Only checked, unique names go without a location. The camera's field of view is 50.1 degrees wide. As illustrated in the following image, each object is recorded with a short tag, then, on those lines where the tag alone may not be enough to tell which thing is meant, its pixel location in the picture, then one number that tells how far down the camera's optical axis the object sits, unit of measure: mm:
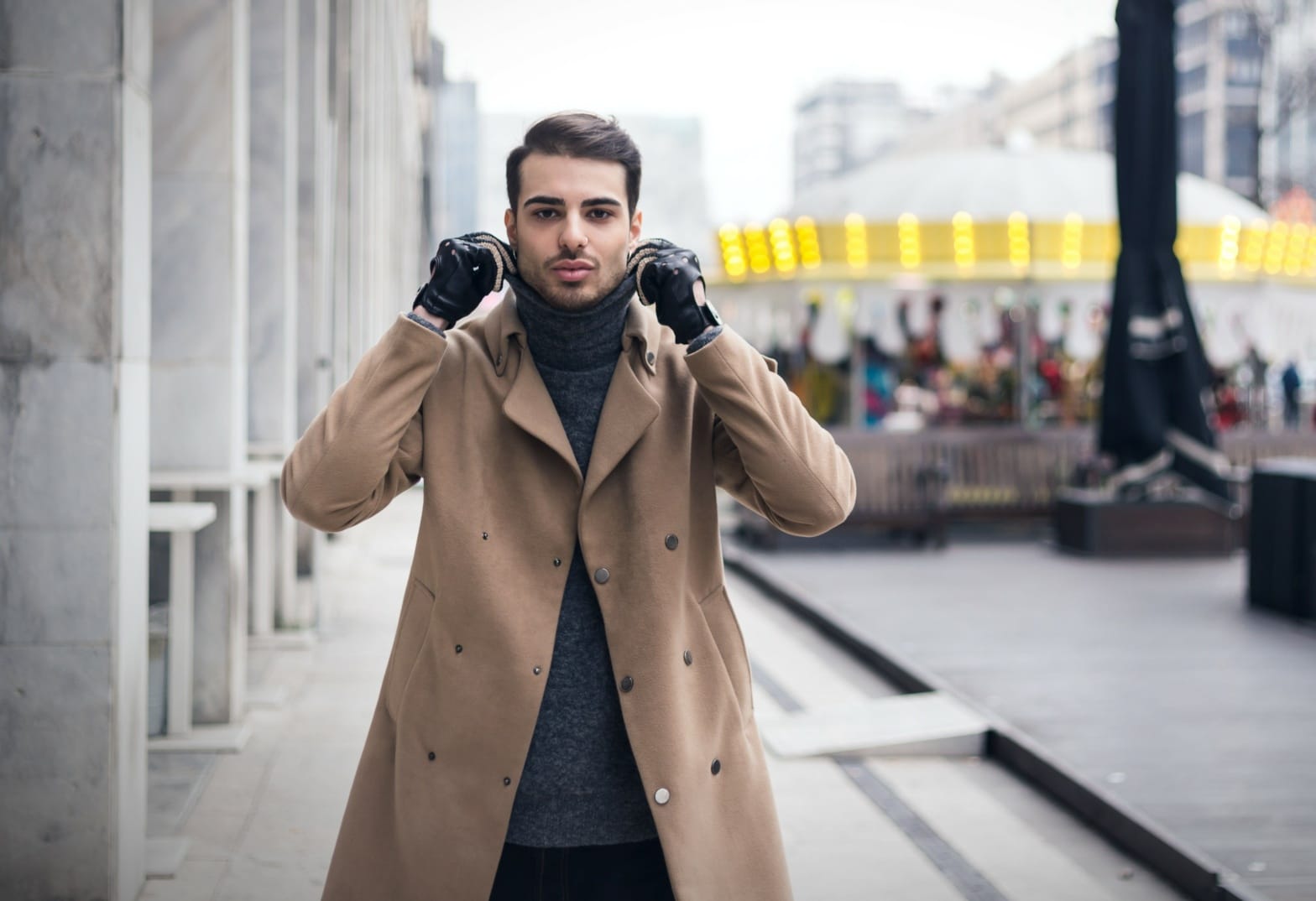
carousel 17047
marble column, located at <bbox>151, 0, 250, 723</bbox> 6379
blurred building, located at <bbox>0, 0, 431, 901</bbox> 3971
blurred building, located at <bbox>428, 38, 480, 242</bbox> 63156
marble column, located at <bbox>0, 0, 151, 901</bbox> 3955
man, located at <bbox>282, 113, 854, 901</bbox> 2221
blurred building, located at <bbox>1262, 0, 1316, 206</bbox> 34844
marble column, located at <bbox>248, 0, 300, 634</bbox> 7973
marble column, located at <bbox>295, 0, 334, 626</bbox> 9500
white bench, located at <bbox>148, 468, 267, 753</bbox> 6031
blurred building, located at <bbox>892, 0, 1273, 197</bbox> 84438
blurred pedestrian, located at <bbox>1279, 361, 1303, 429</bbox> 27938
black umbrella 12664
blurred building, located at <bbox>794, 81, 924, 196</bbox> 150875
